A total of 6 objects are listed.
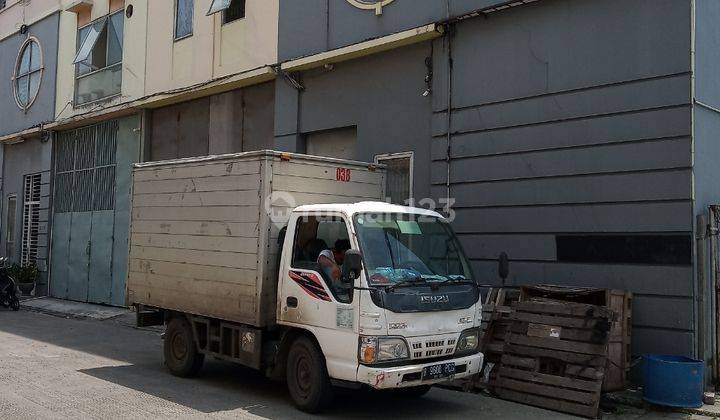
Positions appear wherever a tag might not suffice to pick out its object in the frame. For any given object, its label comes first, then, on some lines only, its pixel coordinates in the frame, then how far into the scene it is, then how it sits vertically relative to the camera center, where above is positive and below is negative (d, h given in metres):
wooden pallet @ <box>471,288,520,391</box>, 8.36 -0.99
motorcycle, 17.14 -1.23
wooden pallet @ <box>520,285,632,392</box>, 7.99 -0.76
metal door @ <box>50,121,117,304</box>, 17.94 +0.93
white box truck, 6.61 -0.27
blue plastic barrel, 7.26 -1.33
